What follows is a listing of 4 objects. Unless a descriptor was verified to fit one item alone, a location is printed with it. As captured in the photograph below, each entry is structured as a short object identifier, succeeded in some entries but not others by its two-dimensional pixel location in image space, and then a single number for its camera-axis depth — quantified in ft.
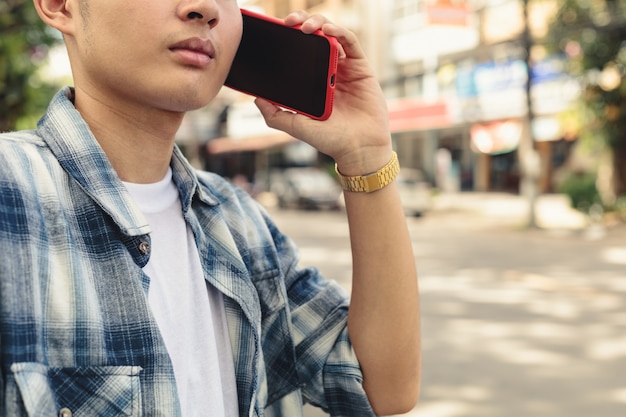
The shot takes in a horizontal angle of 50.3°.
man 2.89
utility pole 45.80
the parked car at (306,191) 70.03
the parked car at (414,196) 59.21
